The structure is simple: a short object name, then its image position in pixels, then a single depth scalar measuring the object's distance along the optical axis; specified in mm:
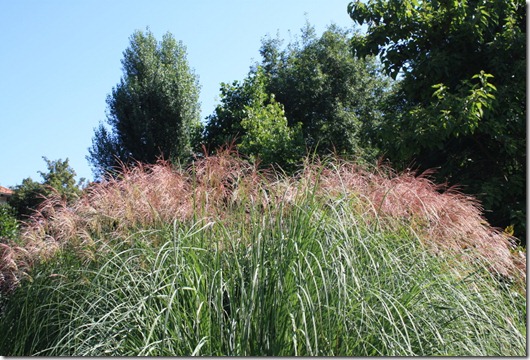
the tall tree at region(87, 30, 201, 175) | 11742
